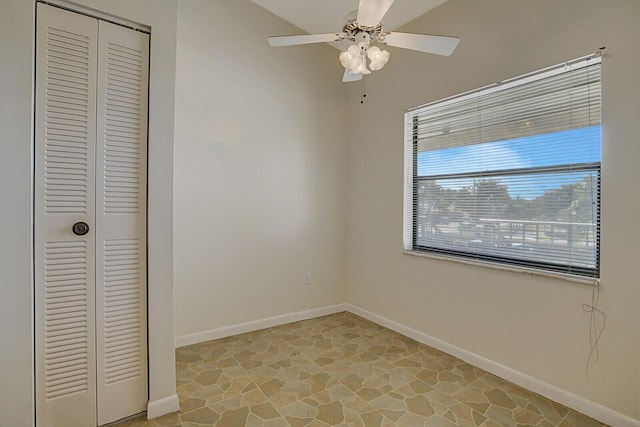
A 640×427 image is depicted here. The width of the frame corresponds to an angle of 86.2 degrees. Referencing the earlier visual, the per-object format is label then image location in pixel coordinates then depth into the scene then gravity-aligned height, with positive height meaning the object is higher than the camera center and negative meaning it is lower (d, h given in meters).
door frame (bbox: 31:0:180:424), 1.87 +0.04
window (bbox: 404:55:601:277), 2.04 +0.30
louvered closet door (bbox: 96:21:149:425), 1.79 -0.06
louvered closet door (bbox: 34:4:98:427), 1.64 -0.03
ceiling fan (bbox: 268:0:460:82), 1.85 +0.94
